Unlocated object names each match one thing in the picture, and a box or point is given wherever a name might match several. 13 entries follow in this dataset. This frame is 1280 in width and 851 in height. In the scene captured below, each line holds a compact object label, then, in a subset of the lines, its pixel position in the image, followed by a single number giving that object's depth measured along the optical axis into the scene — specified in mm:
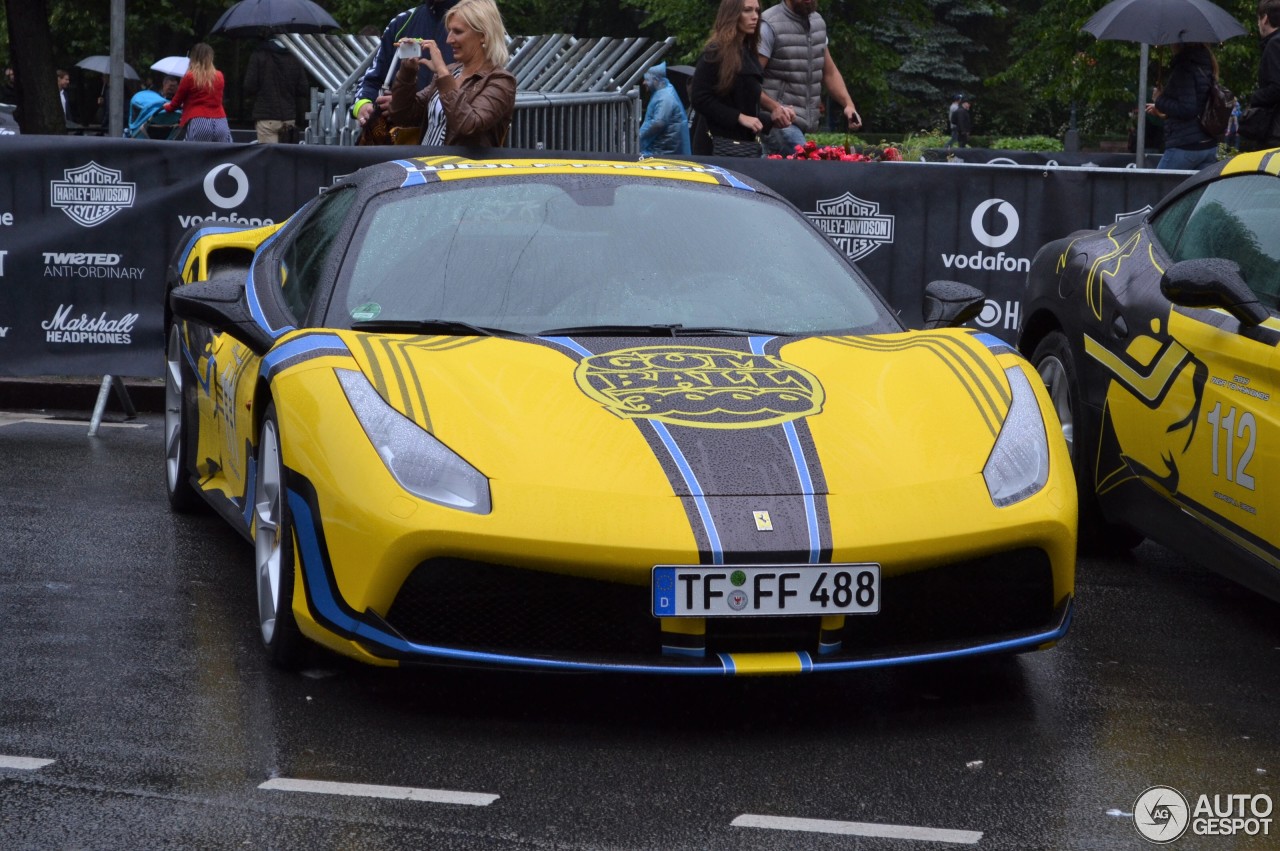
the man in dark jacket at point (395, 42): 10825
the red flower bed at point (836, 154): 10328
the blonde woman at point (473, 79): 8828
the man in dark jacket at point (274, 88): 19125
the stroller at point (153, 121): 21594
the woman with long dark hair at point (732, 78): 11078
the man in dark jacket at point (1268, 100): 11453
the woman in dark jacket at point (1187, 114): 13023
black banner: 9359
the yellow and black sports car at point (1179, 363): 5250
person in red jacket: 16636
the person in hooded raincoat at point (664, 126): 15047
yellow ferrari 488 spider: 4238
